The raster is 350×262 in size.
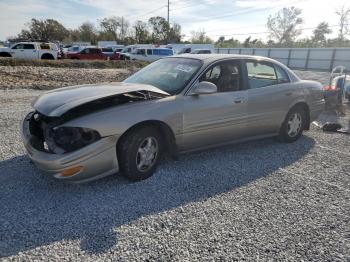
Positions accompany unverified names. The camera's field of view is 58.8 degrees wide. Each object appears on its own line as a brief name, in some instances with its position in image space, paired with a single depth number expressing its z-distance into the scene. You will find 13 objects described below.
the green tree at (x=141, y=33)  66.97
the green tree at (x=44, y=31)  60.66
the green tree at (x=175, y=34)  64.94
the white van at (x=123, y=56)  27.61
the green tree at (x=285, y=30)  56.88
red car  26.59
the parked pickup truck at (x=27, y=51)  23.47
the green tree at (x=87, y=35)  71.00
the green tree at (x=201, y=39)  70.43
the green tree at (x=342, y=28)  45.86
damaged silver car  3.25
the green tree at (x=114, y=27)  74.06
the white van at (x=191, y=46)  33.09
